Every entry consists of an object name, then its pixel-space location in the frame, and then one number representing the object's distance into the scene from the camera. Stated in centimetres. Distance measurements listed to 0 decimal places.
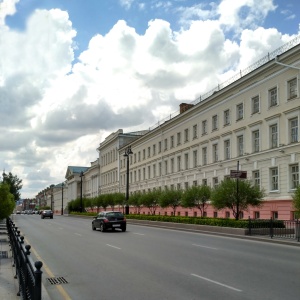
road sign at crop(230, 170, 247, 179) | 2621
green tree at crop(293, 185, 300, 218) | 2145
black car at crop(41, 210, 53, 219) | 7325
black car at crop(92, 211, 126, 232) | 3112
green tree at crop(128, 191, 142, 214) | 5682
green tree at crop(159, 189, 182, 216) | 4666
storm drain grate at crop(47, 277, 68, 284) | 1058
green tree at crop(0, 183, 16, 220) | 2462
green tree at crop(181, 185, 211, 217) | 3994
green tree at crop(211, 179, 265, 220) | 3055
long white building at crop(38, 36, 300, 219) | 3544
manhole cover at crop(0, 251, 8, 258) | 1472
